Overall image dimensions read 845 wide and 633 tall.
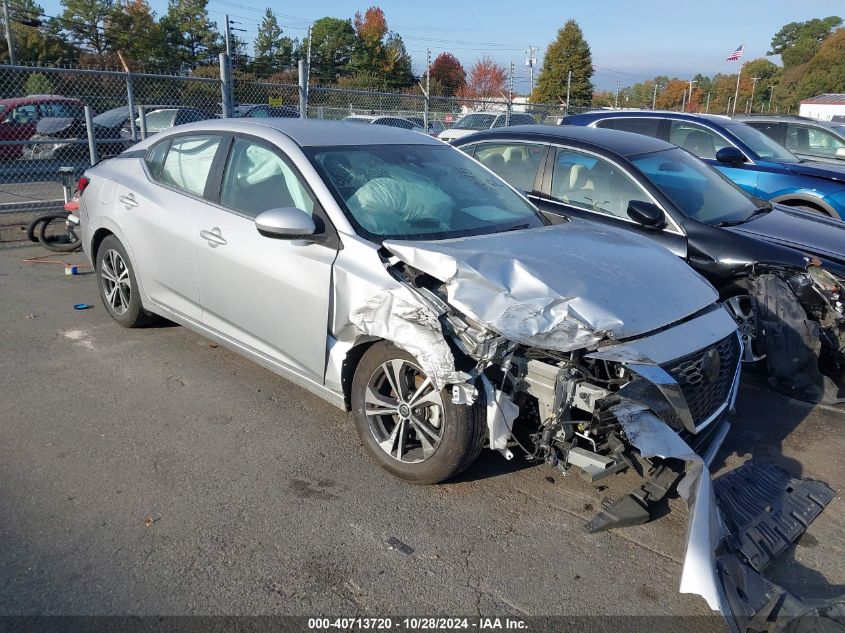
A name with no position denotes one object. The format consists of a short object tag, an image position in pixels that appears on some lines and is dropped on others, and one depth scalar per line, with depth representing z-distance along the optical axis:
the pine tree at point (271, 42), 61.37
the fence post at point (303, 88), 10.12
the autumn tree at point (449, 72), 73.81
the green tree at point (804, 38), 90.19
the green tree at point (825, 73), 71.56
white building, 51.22
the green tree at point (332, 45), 65.71
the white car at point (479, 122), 18.64
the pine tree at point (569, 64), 62.88
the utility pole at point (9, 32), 29.92
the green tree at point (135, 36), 48.34
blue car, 7.97
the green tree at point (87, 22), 47.56
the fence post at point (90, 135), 9.38
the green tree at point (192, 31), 51.19
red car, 12.02
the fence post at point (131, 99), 9.52
